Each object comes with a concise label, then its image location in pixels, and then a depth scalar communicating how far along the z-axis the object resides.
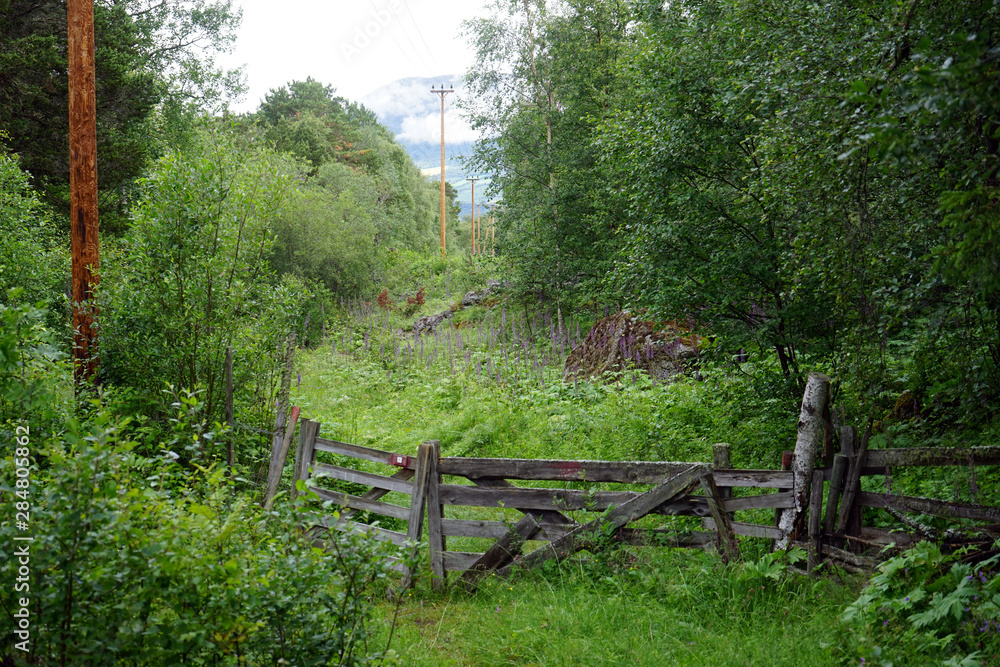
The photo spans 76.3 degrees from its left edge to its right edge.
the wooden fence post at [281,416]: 8.00
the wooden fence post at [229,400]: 7.83
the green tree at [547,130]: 18.56
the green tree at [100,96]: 17.38
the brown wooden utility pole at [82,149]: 9.62
